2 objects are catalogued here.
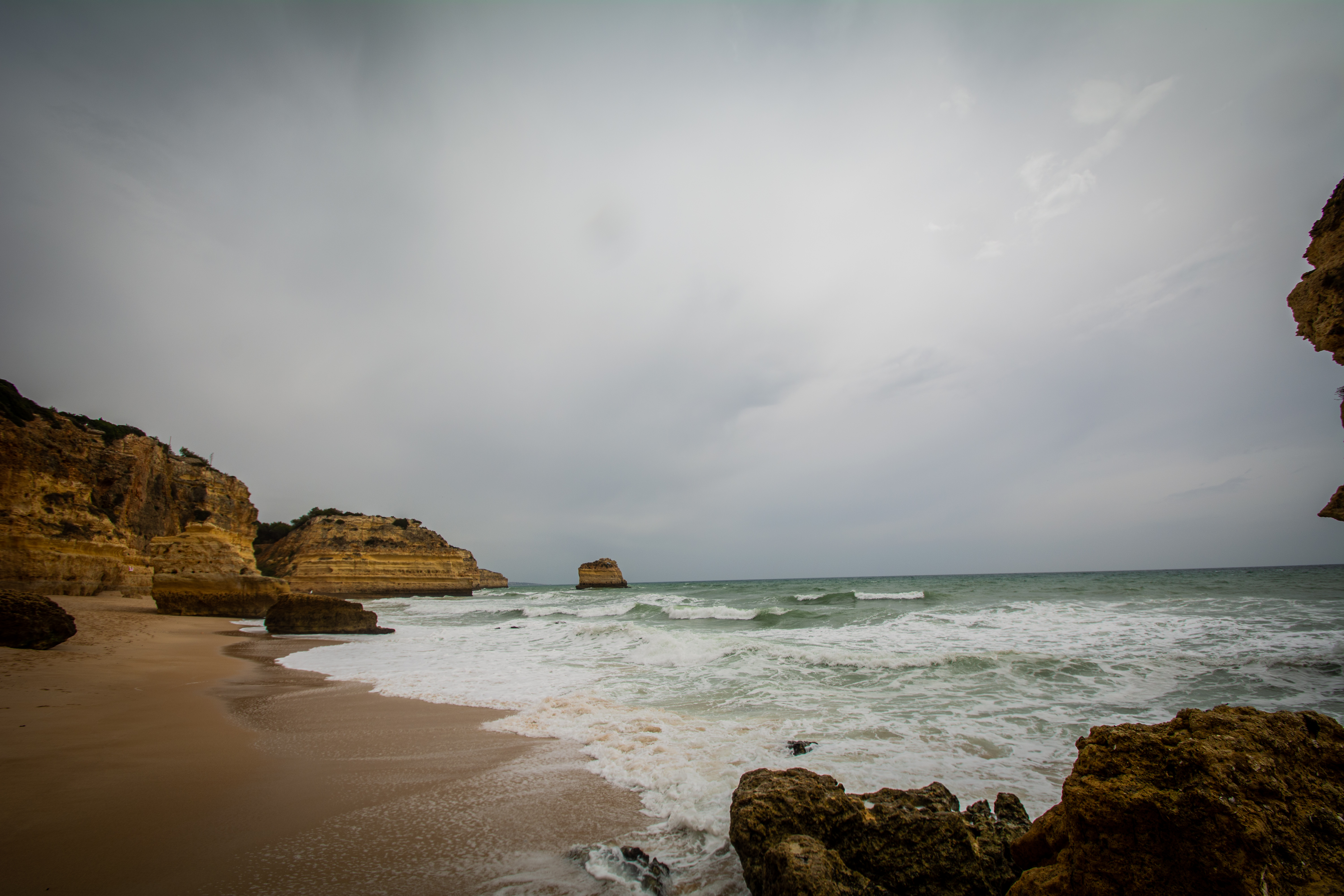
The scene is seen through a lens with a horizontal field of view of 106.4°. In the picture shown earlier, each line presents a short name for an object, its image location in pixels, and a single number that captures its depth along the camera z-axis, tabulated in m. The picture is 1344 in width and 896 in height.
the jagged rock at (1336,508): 7.09
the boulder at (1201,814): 1.88
